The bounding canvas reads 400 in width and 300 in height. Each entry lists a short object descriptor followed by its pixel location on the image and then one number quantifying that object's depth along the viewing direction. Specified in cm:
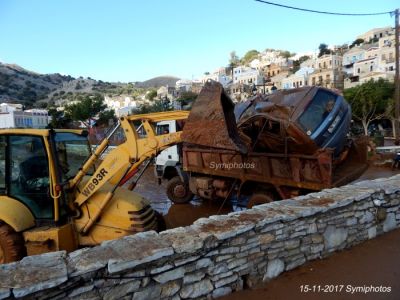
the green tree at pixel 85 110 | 5303
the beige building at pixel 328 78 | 5588
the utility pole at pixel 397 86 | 2054
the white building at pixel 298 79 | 6191
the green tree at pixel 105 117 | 5328
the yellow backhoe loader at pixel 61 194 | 459
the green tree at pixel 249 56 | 13140
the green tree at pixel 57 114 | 5017
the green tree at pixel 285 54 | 12073
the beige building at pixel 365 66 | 5628
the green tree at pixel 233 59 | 13073
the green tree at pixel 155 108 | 4947
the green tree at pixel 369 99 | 3334
